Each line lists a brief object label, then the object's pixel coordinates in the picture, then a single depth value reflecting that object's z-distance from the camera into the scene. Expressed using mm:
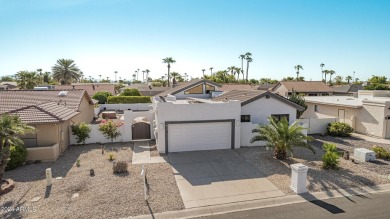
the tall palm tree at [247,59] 92875
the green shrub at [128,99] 46594
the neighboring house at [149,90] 62184
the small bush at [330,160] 13500
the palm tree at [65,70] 62394
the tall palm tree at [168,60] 78812
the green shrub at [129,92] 50781
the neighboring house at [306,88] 47681
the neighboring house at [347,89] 55975
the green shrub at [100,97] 46906
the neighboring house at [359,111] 21188
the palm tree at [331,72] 103250
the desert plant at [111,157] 15463
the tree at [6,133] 10500
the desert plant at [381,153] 15729
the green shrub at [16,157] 13797
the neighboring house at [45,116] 15453
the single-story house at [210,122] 16922
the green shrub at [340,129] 22125
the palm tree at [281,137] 14211
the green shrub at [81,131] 19266
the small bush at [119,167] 13180
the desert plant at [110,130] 19828
